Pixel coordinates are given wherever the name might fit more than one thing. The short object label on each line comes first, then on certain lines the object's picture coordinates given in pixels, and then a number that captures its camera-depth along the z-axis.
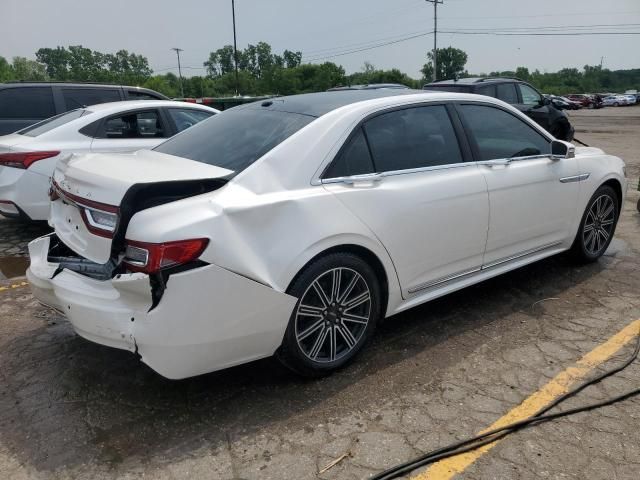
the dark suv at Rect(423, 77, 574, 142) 10.99
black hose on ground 2.42
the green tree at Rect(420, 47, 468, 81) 112.38
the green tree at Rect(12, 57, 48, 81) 88.03
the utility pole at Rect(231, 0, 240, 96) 44.18
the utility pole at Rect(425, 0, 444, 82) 55.66
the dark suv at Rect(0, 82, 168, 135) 7.52
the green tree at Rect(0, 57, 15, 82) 83.06
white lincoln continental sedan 2.54
